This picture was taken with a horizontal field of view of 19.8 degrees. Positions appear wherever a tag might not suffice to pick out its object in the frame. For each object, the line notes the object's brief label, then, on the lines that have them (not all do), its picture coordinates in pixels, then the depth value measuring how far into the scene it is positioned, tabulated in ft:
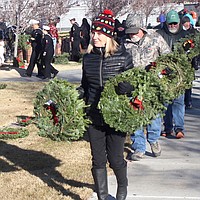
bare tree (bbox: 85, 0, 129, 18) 92.12
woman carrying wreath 17.75
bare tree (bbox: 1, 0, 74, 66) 71.87
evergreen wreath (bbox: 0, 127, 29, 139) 29.09
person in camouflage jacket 24.45
